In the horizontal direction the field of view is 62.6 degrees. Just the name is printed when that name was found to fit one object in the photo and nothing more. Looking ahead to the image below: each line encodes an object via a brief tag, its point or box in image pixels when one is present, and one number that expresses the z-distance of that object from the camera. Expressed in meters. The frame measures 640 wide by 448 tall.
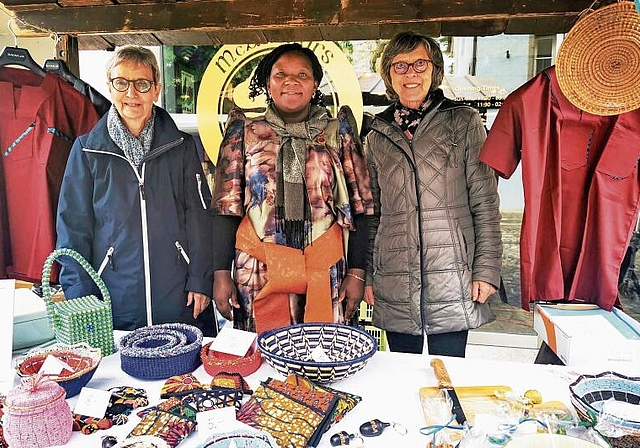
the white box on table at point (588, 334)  1.56
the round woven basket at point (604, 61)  1.82
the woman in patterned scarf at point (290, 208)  1.88
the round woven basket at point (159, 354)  1.40
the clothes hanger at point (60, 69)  2.46
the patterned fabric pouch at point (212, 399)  1.21
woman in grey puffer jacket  1.97
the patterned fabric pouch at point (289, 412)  1.10
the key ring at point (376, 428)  1.15
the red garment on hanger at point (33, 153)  2.30
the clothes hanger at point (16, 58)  2.33
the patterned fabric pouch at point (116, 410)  1.17
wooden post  2.61
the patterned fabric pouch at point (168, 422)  1.10
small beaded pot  1.05
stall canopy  2.29
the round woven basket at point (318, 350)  1.30
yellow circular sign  3.08
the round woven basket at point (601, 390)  1.12
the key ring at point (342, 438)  1.10
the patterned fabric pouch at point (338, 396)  1.19
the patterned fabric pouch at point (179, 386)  1.28
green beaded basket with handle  1.51
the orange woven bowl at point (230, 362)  1.40
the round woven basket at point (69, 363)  1.29
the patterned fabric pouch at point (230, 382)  1.29
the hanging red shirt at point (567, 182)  1.92
